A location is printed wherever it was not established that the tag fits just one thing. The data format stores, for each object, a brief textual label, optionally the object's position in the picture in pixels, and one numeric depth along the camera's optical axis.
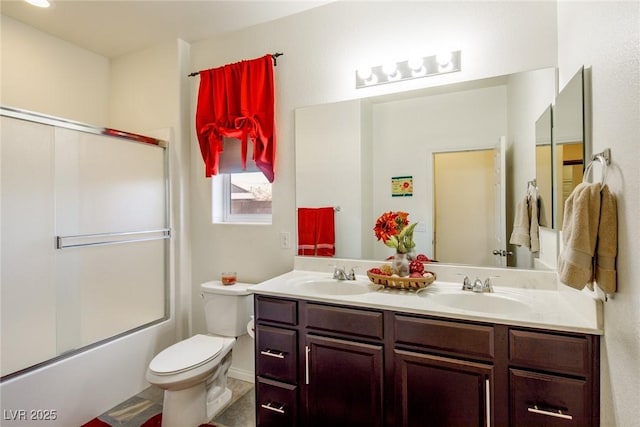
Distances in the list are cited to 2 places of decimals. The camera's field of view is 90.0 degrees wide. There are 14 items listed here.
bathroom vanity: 1.18
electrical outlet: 2.31
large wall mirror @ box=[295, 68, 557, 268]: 1.73
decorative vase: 1.79
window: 2.53
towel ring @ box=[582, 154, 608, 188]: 1.06
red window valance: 2.29
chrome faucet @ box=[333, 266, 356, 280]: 1.98
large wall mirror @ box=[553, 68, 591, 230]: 1.25
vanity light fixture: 1.83
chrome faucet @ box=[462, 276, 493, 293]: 1.64
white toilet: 1.77
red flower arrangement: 1.85
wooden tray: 1.66
